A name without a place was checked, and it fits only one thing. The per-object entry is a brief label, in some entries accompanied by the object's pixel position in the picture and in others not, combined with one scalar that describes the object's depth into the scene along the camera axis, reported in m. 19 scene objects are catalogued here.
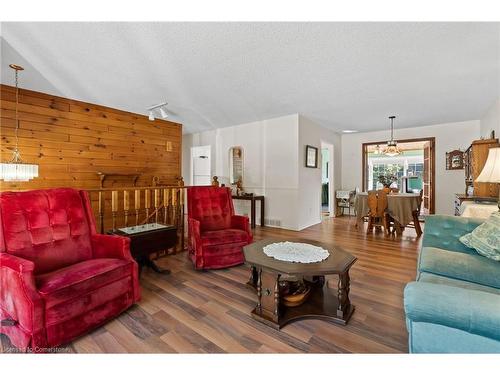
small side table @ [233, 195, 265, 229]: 5.17
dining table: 4.18
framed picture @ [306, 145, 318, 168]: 5.04
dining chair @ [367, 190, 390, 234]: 4.27
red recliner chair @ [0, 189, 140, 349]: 1.42
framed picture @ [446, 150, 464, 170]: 5.16
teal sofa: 0.92
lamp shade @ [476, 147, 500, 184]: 2.04
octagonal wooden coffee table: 1.64
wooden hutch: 3.50
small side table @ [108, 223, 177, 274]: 2.39
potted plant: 4.57
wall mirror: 5.66
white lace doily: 1.78
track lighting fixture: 4.08
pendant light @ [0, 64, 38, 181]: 2.56
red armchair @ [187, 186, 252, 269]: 2.69
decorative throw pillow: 1.60
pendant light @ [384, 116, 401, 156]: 5.28
